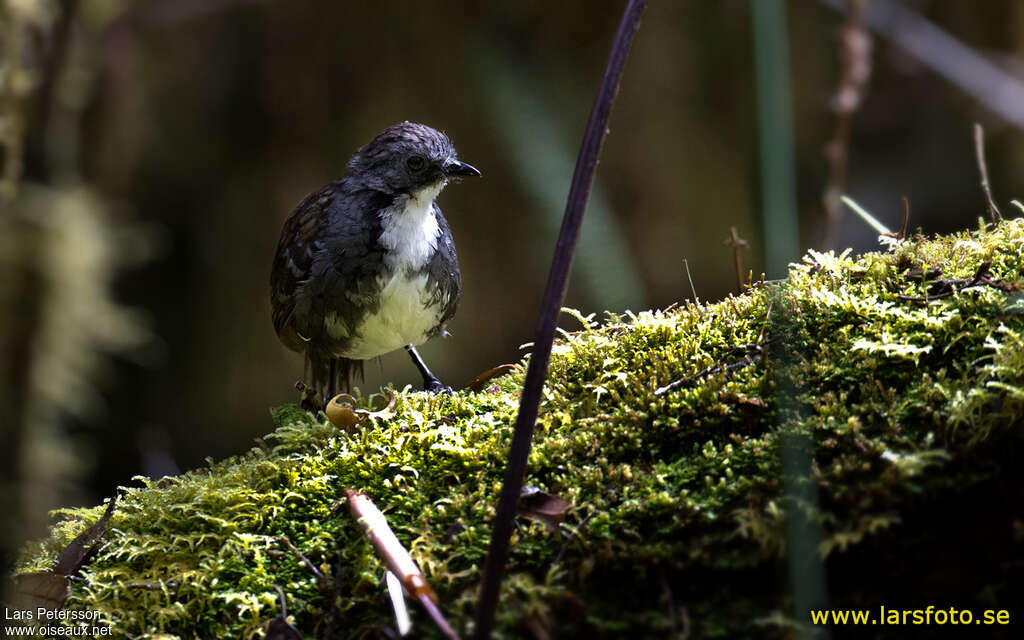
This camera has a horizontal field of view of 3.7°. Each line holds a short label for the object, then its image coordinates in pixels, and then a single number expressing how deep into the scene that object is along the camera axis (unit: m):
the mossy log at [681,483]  4.19
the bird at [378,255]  4.90
